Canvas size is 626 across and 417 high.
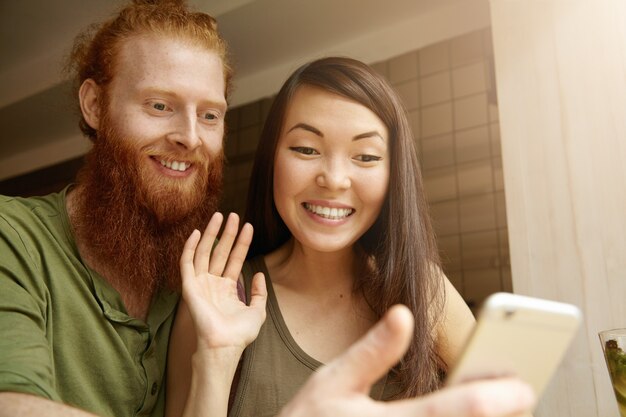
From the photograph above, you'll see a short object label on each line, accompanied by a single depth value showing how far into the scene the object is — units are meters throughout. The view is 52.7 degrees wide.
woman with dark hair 1.32
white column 1.46
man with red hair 1.17
